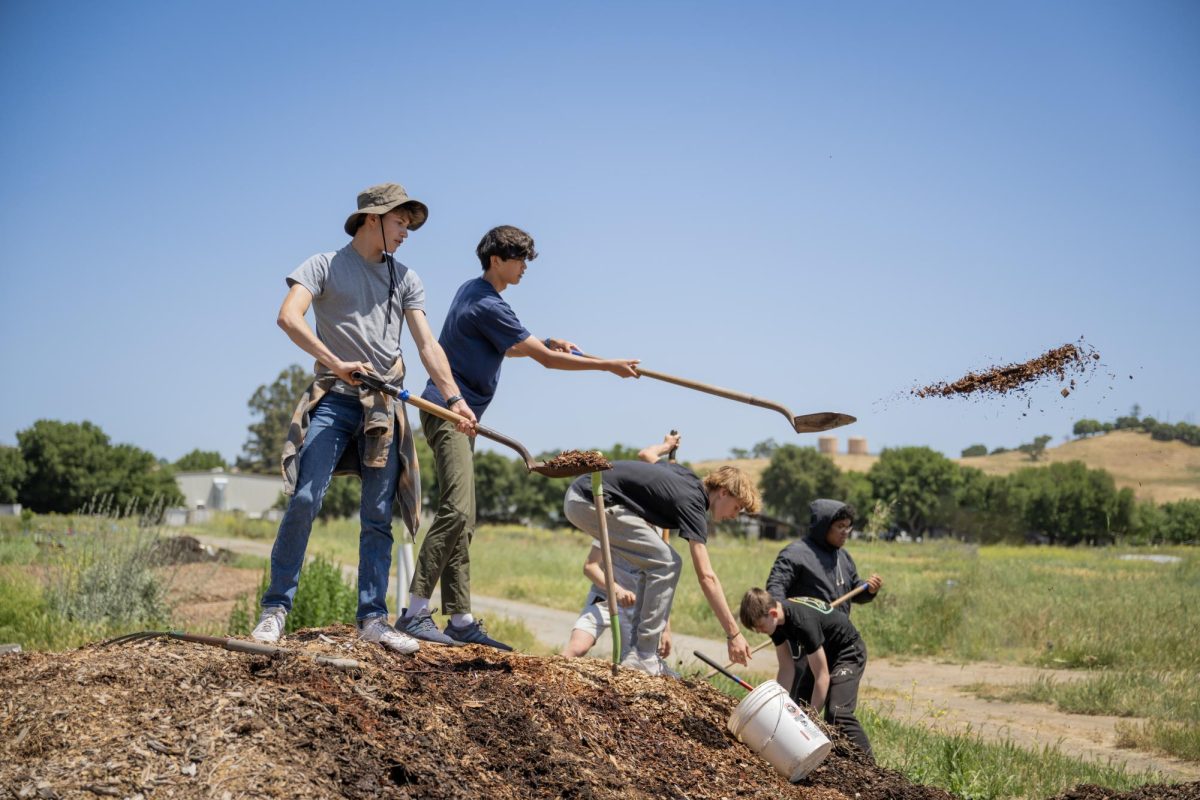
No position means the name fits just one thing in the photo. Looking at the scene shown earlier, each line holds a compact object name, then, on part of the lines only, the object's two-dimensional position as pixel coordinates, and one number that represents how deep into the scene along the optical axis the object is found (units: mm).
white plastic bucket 4898
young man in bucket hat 5090
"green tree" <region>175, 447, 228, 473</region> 105312
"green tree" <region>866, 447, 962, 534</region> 76938
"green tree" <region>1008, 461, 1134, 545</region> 47156
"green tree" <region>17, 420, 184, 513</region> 51500
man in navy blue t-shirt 5578
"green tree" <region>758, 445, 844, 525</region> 80250
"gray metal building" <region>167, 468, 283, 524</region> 79938
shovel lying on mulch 4457
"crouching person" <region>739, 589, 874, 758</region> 6086
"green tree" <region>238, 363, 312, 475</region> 88750
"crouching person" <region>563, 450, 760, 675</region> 6082
